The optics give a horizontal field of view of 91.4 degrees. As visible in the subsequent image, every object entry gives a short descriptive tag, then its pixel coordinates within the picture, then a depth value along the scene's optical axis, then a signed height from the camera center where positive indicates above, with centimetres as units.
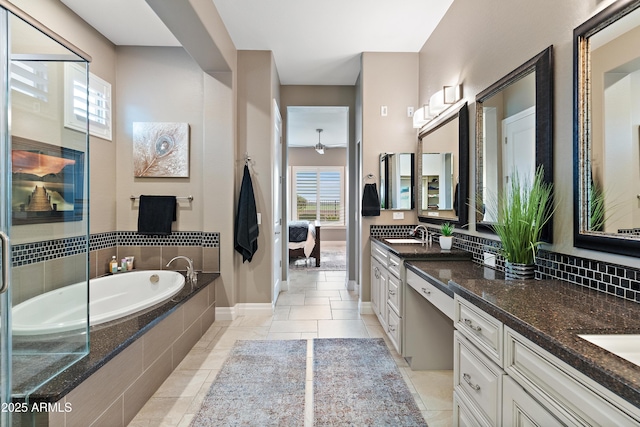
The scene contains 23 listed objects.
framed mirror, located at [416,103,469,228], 255 +41
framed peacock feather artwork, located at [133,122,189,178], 342 +69
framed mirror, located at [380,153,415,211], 349 +37
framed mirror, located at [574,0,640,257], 121 +35
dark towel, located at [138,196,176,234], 337 -2
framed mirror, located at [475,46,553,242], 164 +51
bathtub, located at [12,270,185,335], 137 -62
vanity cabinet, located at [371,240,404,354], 245 -69
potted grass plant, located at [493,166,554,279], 158 -6
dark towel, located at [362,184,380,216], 345 +14
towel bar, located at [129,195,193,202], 343 +17
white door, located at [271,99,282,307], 371 +14
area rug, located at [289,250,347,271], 602 -103
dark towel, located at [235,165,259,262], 334 -9
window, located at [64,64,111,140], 152 +57
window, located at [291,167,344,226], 909 +67
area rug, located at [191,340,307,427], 181 -118
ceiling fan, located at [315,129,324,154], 776 +165
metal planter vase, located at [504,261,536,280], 160 -29
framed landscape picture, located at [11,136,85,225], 132 +14
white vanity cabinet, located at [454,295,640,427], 77 -53
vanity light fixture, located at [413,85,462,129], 263 +99
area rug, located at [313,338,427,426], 180 -117
